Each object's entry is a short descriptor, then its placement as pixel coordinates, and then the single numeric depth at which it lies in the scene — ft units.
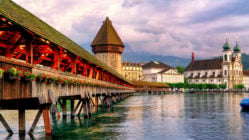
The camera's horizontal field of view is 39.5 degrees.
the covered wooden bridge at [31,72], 43.78
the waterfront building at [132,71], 620.41
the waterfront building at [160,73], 596.29
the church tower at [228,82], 650.84
